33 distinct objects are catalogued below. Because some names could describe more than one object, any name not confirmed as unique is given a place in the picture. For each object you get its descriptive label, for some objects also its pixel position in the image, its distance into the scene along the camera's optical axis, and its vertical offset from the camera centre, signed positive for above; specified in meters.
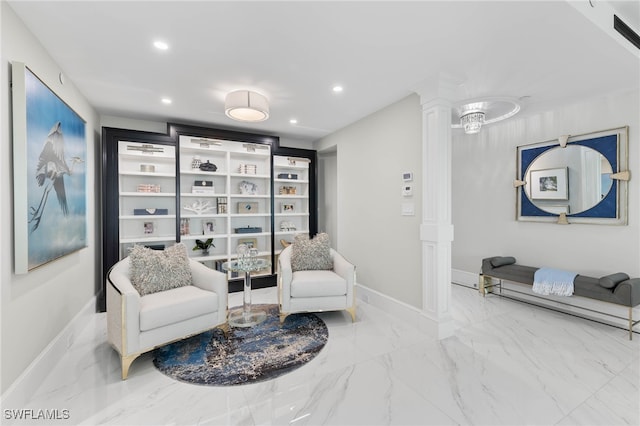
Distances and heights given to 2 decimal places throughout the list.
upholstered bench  2.75 -0.80
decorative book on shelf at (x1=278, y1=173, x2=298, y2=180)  4.93 +0.63
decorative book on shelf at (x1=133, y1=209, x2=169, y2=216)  3.91 +0.00
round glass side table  3.03 -1.03
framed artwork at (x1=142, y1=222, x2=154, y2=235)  4.03 -0.23
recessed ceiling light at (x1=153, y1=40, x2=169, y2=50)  2.16 +1.30
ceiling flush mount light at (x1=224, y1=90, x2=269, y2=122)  2.89 +1.12
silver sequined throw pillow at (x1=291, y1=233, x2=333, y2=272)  3.55 -0.56
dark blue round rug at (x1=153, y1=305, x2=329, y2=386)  2.18 -1.26
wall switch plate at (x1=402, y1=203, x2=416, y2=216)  3.14 +0.02
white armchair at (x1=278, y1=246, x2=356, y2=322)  3.08 -0.90
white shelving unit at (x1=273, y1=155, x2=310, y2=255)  4.91 +0.25
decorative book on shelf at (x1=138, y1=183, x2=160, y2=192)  3.95 +0.35
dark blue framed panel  3.08 +0.40
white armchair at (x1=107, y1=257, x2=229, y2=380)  2.17 -0.85
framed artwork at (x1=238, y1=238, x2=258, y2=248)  4.68 -0.50
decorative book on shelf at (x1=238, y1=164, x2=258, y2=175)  4.57 +0.70
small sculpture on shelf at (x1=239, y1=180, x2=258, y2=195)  4.64 +0.40
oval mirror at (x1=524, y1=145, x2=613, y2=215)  3.25 +0.39
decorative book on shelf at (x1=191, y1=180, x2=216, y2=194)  4.28 +0.38
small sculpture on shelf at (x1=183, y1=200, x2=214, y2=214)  4.27 +0.07
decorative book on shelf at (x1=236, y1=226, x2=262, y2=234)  4.56 -0.30
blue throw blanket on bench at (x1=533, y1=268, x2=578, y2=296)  3.17 -0.83
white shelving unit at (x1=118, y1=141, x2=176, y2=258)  3.86 +0.24
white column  2.81 +0.07
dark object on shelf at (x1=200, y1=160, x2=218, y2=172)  4.27 +0.68
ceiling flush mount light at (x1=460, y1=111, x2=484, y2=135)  3.50 +1.13
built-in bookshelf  3.75 +0.29
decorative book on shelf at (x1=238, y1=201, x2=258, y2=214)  4.67 +0.07
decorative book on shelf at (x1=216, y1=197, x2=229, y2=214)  4.43 +0.10
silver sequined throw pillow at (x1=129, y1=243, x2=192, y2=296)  2.65 -0.57
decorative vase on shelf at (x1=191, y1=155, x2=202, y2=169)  4.25 +0.73
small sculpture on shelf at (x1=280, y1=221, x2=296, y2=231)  4.98 -0.26
